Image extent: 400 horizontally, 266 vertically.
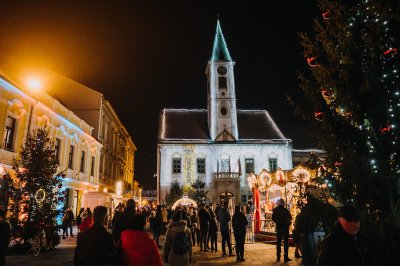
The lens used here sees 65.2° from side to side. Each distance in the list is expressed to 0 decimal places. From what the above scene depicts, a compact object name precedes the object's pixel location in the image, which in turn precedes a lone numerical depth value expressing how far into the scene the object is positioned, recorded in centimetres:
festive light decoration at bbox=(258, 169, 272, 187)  2006
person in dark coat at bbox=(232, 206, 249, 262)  1077
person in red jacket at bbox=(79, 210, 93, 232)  1265
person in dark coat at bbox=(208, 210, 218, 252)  1308
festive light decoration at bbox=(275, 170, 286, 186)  1919
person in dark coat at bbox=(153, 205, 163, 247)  1432
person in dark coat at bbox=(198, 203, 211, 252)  1323
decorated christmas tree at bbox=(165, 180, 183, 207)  3374
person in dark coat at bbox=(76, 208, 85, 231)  1986
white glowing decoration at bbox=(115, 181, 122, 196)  3634
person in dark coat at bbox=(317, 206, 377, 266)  322
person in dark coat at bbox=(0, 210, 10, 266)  573
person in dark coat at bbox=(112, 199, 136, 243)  670
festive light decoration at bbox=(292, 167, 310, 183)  1814
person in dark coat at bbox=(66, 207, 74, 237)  1875
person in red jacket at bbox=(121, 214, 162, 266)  406
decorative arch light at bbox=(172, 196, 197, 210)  2708
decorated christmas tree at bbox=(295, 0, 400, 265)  579
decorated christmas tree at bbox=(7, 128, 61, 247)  1250
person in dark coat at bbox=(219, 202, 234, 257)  1201
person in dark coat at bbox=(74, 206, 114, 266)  394
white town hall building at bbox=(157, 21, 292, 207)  3769
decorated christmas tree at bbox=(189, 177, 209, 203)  3497
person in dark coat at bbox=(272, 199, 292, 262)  1081
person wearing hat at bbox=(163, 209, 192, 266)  594
